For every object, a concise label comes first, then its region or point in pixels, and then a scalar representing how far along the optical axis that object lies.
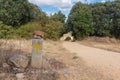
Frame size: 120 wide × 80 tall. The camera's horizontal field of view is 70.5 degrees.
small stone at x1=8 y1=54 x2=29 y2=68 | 2.68
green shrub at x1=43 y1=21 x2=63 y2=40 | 10.91
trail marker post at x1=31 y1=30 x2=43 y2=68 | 2.73
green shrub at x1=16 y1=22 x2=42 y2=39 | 9.56
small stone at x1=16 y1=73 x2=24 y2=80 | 2.50
